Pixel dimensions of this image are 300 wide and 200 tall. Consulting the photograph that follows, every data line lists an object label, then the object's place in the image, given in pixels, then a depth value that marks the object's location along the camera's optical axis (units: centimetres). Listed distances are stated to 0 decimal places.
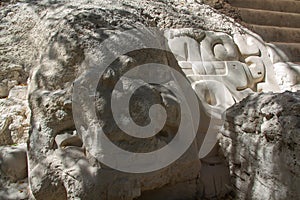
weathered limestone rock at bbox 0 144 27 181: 284
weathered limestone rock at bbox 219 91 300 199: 230
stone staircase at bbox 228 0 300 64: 547
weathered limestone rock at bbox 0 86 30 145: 332
